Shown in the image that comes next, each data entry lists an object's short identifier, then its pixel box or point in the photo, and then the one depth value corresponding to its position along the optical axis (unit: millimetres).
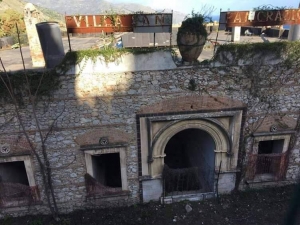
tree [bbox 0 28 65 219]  6262
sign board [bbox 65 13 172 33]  6438
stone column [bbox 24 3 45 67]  8664
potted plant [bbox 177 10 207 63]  6438
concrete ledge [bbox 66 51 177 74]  6371
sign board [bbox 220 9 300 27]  6926
